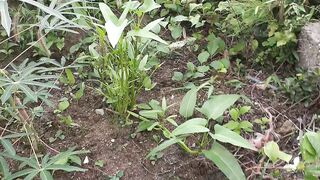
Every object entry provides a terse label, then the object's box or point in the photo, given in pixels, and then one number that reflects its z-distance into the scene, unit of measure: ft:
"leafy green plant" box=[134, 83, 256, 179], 4.58
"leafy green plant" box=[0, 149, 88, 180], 4.35
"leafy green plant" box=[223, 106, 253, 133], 5.11
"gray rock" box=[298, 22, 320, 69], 5.74
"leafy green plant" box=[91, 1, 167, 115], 5.02
